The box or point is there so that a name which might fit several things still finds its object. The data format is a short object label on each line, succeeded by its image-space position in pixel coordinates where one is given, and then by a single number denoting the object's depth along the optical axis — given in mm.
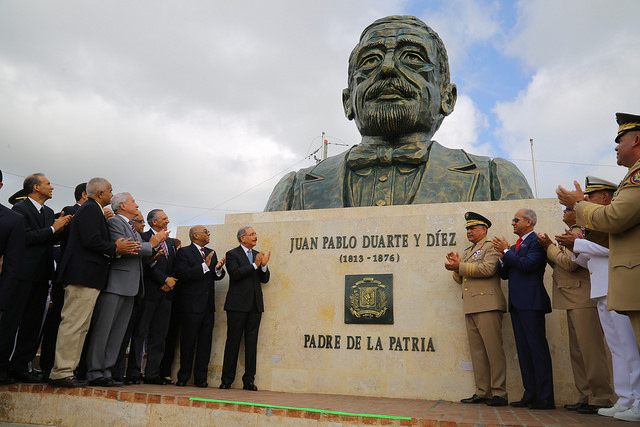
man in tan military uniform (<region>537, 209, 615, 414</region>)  4102
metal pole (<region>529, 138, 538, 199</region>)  21744
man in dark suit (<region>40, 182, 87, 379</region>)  4879
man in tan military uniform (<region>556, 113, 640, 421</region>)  3008
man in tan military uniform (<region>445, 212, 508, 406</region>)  4598
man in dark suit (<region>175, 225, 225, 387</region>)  5617
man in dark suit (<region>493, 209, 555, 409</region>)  4402
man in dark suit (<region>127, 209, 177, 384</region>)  5402
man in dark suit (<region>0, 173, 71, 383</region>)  4512
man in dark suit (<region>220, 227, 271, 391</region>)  5523
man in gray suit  4676
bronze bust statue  6953
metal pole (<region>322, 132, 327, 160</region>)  24873
